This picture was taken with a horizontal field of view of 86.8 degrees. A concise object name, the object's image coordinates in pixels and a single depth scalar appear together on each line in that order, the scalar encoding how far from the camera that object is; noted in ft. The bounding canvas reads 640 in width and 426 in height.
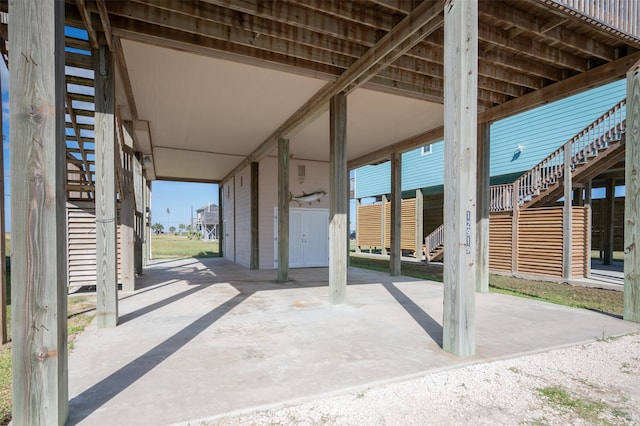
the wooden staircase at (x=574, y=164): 29.48
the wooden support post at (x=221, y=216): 53.39
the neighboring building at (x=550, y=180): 30.50
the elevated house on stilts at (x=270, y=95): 6.45
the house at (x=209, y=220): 138.21
